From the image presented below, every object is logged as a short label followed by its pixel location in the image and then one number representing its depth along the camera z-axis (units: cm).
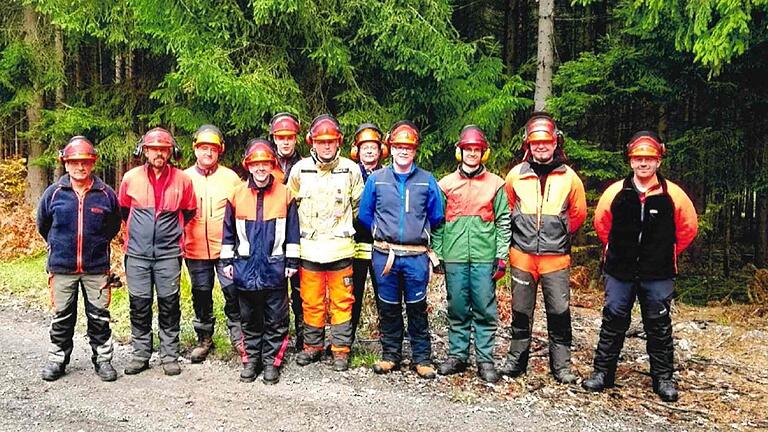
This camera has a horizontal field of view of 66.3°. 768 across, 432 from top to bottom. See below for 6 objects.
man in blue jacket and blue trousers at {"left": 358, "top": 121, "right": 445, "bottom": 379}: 603
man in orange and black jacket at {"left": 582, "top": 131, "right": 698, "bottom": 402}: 554
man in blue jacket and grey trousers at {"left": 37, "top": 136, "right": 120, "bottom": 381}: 585
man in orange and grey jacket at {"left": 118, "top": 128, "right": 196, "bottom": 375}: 609
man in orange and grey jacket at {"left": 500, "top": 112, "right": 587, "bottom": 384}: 590
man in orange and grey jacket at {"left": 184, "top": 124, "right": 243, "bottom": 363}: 646
